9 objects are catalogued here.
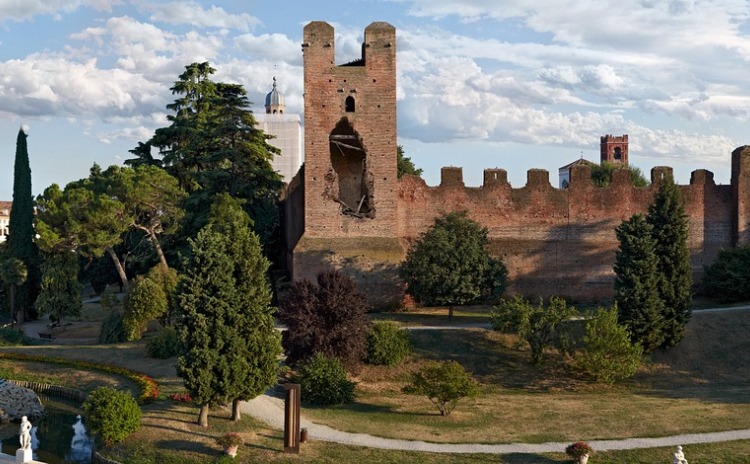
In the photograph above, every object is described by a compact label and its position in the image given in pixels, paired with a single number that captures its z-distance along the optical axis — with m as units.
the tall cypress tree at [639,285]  29.27
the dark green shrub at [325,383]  25.03
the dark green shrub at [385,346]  28.50
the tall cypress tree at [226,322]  20.98
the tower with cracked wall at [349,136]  34.47
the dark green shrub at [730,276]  35.84
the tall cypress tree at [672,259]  29.75
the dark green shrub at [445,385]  23.62
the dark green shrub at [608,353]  27.05
